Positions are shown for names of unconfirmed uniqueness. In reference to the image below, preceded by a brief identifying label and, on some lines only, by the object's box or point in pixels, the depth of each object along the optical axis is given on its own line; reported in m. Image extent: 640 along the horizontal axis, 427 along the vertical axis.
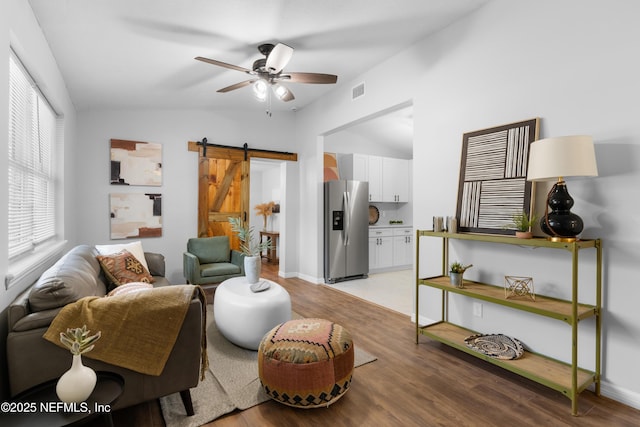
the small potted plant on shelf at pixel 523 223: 2.29
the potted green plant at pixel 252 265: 3.13
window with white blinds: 2.25
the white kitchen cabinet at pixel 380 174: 6.08
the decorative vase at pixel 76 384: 1.26
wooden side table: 7.35
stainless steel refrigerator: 5.36
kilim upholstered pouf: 1.96
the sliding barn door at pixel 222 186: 5.05
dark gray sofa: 1.52
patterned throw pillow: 3.04
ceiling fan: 3.08
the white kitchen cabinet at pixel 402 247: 6.42
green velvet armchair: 4.16
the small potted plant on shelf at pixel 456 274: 2.75
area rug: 1.93
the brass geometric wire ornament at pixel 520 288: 2.42
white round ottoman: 2.70
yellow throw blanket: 1.59
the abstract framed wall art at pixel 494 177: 2.53
